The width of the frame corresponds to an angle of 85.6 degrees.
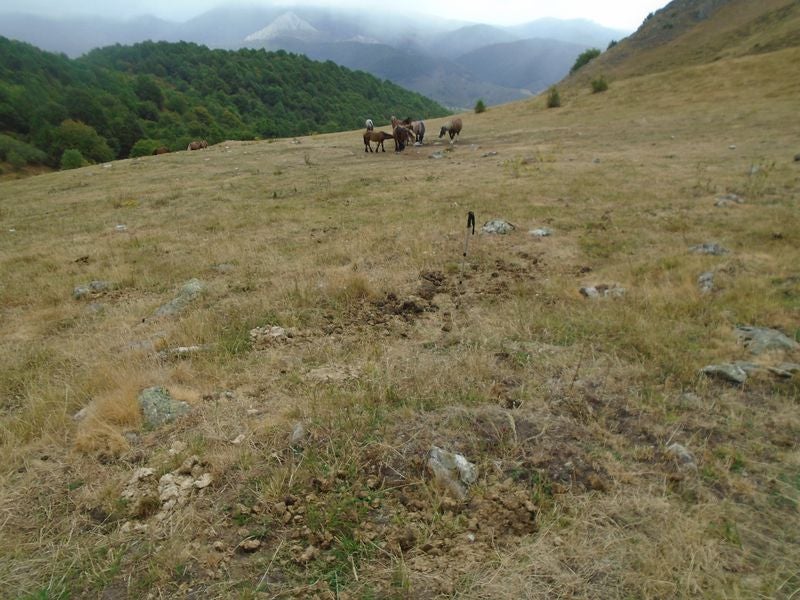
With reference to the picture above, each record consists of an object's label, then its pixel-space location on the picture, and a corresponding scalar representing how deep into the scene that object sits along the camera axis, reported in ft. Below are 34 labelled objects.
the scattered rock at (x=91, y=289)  22.74
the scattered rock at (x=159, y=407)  11.31
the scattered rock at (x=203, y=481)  9.00
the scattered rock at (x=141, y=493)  8.59
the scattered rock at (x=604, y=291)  18.10
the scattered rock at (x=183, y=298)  19.31
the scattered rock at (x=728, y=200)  29.99
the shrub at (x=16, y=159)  202.39
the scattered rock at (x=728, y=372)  11.81
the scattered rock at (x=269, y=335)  15.55
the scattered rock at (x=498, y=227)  27.66
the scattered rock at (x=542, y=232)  26.96
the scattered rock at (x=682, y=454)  9.11
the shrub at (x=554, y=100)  115.03
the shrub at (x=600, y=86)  115.44
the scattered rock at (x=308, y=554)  7.42
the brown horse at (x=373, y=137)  72.69
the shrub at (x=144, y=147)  195.77
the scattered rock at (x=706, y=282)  17.68
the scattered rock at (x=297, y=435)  9.94
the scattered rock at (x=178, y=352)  14.64
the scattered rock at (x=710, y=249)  21.71
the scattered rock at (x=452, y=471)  8.64
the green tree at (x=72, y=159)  183.32
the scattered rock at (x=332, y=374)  12.74
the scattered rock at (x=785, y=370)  11.85
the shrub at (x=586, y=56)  219.61
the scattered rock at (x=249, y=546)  7.68
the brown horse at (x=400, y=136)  71.01
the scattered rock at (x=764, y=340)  13.10
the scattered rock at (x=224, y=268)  24.24
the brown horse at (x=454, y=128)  73.00
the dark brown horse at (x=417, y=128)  75.36
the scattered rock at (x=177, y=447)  10.02
